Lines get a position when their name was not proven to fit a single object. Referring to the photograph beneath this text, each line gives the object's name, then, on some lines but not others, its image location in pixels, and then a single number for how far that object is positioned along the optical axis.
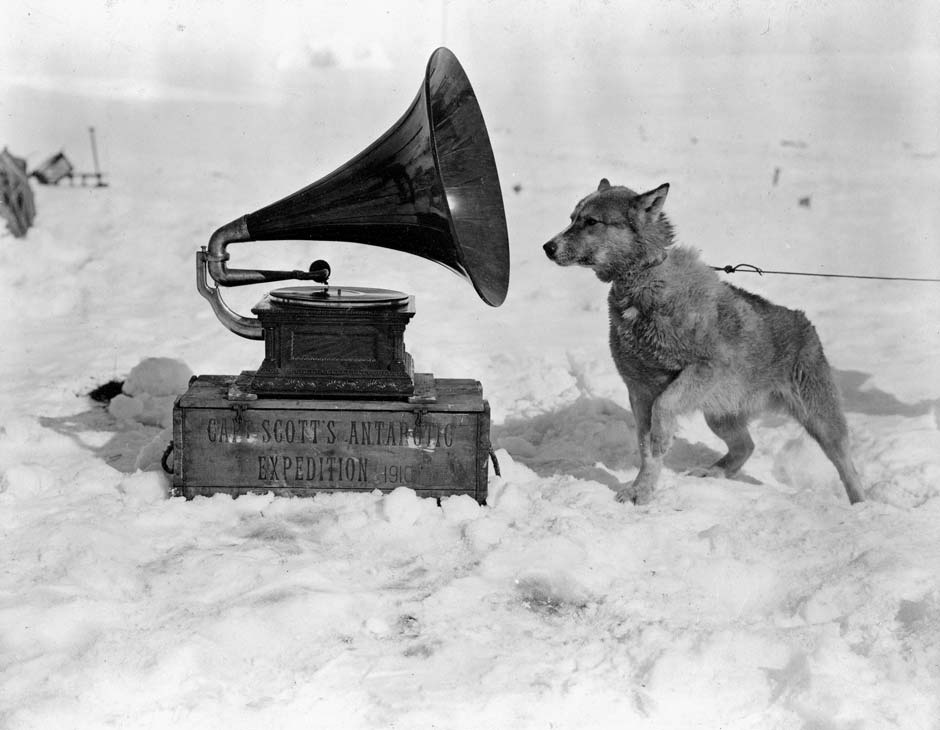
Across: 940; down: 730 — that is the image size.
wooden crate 4.36
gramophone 4.34
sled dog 4.47
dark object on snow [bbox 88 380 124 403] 6.01
